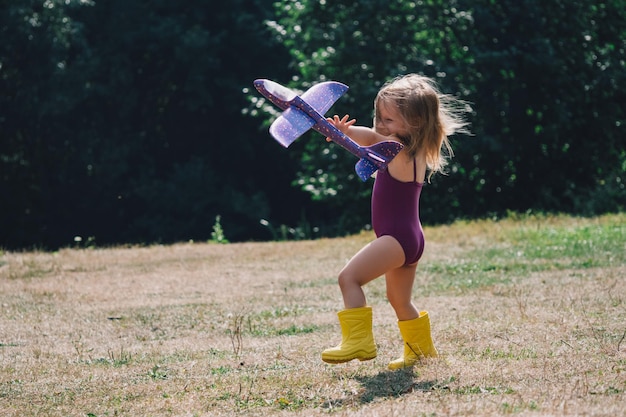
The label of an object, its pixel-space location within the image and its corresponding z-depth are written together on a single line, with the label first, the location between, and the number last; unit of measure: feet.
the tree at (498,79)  59.82
